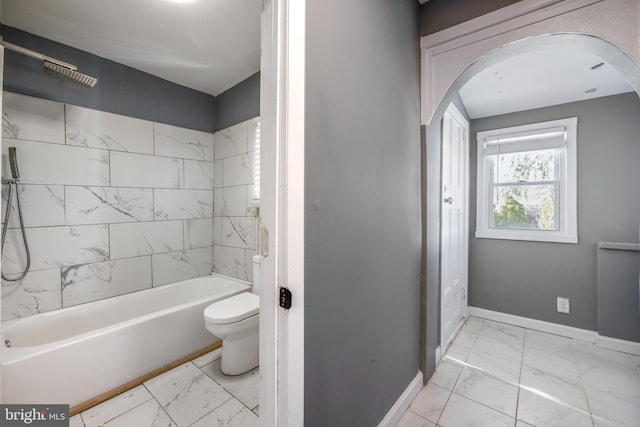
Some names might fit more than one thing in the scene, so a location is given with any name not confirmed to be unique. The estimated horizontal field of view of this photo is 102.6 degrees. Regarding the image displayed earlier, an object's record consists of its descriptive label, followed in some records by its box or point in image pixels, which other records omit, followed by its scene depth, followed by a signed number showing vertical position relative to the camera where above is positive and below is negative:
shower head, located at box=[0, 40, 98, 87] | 1.60 +0.96
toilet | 1.82 -0.87
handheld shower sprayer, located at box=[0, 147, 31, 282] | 1.75 +0.17
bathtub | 1.45 -0.90
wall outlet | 2.45 -0.92
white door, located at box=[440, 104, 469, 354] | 2.10 -0.13
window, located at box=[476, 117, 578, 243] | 2.46 +0.28
